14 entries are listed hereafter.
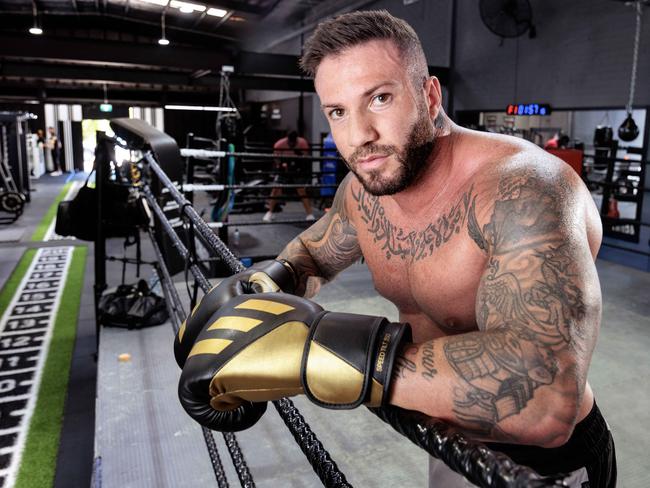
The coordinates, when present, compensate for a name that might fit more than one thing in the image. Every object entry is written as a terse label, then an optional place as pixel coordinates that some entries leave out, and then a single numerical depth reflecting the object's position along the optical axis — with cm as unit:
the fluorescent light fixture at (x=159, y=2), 1157
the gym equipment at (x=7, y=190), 788
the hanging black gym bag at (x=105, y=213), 330
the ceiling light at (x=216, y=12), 1142
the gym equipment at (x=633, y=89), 515
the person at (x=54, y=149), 1645
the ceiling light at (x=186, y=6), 1116
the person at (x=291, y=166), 770
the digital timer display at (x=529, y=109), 642
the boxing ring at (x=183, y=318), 48
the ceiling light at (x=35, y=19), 963
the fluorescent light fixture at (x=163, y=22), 1309
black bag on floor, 307
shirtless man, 67
